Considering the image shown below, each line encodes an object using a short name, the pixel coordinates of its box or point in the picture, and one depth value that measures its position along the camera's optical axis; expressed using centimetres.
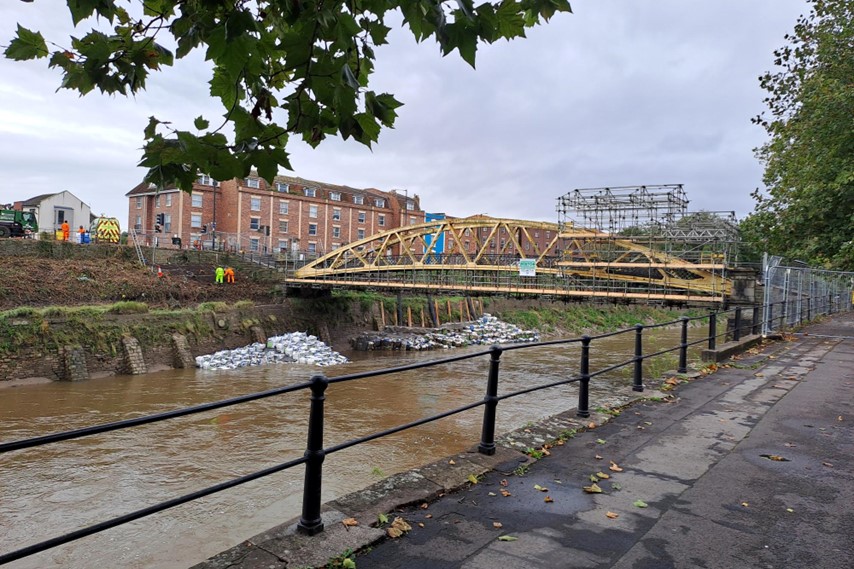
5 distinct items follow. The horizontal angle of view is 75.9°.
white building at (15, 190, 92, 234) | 5384
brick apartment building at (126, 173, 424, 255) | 5184
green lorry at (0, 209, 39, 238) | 2988
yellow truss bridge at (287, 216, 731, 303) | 1953
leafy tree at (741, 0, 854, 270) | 1443
